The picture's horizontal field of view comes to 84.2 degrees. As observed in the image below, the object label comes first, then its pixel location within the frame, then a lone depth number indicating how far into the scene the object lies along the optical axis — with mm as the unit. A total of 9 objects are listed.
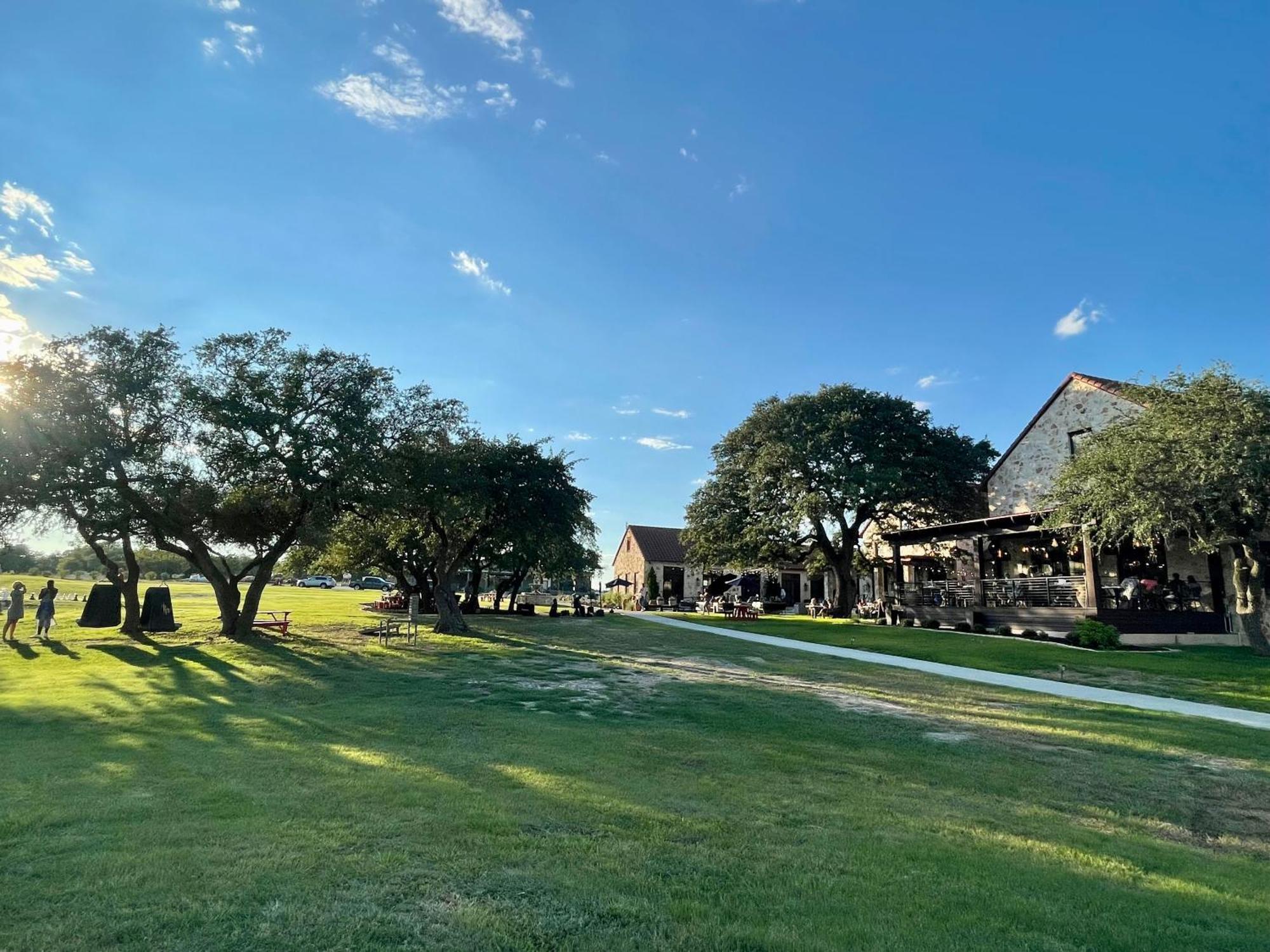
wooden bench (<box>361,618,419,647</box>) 20766
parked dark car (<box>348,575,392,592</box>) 88756
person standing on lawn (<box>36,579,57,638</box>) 20531
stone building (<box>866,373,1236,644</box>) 22625
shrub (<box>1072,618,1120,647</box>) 20281
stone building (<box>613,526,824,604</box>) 50938
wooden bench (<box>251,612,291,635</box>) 23141
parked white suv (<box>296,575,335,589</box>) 88688
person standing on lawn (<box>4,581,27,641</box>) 19766
